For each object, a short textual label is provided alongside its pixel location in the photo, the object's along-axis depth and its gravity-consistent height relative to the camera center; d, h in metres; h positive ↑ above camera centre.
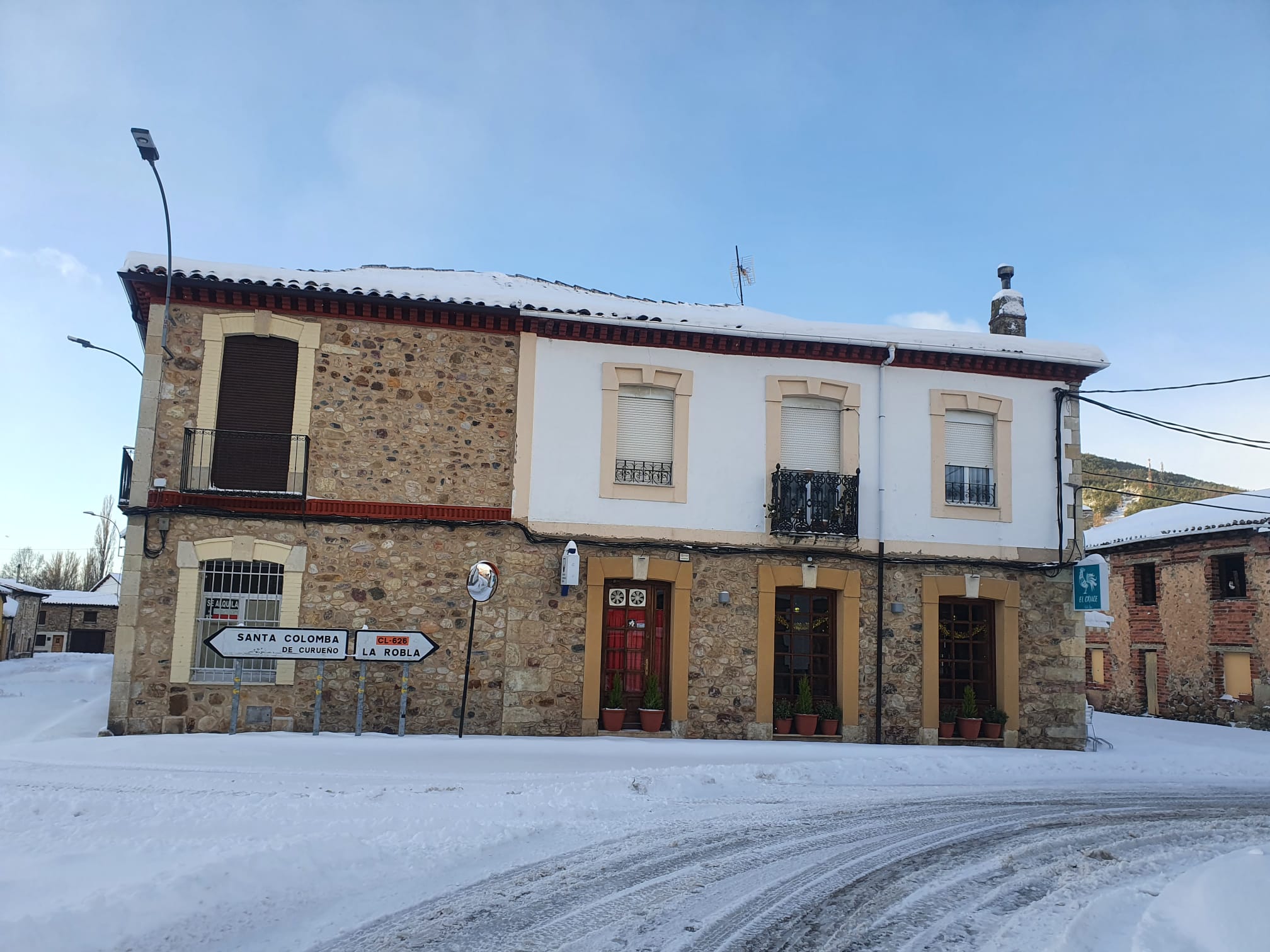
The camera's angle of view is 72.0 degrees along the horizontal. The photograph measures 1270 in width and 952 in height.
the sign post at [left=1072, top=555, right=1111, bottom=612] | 13.06 +0.72
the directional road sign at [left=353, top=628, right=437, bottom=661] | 11.12 -0.45
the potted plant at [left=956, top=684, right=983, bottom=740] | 13.30 -1.37
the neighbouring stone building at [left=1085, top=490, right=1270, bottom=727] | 19.03 +0.47
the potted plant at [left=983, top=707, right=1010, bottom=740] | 13.44 -1.44
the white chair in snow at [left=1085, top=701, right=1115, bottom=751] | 13.91 -1.77
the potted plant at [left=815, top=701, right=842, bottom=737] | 12.98 -1.38
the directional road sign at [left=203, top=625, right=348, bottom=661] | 10.64 -0.45
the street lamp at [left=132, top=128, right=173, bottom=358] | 10.56 +5.51
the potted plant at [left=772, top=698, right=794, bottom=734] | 12.88 -1.37
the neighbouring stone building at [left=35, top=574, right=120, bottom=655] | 46.25 -1.22
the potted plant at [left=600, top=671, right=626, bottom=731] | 12.48 -1.33
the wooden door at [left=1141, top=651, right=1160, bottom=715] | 21.84 -1.10
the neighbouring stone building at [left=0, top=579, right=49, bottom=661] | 39.34 -1.00
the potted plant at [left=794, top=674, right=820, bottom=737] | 12.87 -1.31
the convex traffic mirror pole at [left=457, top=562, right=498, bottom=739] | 11.26 +0.35
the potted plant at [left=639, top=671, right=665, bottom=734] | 12.49 -1.28
